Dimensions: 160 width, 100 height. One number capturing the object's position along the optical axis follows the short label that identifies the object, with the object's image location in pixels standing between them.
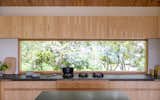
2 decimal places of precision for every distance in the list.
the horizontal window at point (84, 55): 2.91
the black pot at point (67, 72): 2.59
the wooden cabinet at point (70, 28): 2.64
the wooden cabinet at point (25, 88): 2.48
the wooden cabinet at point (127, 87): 2.47
